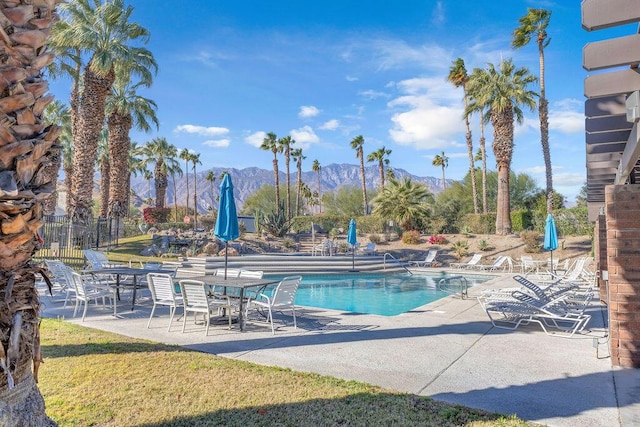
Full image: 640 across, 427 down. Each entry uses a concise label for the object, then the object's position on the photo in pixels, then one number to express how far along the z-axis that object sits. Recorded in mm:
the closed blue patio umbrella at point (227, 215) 7551
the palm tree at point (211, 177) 67400
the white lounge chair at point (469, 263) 19609
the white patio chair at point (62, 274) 7898
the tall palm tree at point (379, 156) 47469
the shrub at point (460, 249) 22906
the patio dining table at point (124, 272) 7988
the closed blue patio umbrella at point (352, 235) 18961
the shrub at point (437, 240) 24984
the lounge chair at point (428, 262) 21266
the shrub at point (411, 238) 25625
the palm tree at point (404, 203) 26641
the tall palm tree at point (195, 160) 61281
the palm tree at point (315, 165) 68162
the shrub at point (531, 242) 21422
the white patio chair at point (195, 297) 6199
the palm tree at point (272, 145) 45500
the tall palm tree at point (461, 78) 32094
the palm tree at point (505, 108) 24891
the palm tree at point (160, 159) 41625
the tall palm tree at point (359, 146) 47938
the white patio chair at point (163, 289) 6705
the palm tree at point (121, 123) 22703
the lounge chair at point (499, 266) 18328
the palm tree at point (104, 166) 28266
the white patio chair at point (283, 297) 6539
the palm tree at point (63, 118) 32219
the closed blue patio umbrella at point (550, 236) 14148
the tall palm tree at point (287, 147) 46603
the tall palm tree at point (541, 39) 25469
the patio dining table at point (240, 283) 6528
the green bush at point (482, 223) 27625
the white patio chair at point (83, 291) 7266
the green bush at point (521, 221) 27009
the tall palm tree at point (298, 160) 53125
